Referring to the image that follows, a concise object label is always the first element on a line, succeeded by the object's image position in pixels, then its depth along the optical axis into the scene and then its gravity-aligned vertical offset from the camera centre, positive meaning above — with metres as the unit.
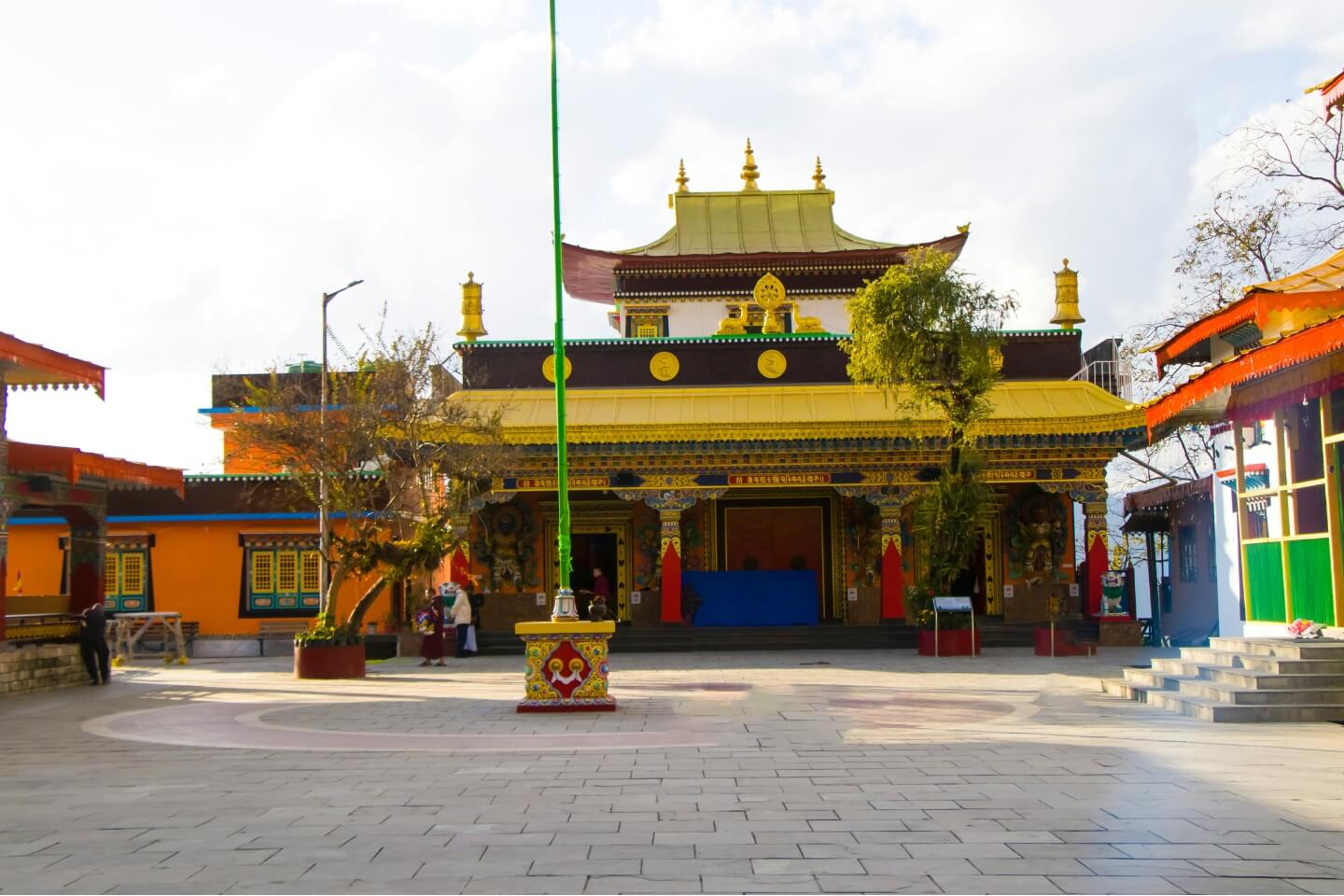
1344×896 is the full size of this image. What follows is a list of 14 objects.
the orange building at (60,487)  19.22 +1.46
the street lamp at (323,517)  20.38 +1.12
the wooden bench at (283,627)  30.24 -1.25
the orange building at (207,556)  31.19 +0.49
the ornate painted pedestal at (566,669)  14.85 -1.15
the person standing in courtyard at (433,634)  23.19 -1.11
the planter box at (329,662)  20.33 -1.40
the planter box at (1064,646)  23.30 -1.49
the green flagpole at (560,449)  15.15 +1.51
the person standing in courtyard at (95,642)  20.48 -1.04
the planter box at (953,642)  23.42 -1.40
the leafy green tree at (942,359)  22.64 +3.69
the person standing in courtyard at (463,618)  24.67 -0.89
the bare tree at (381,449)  20.20 +2.03
